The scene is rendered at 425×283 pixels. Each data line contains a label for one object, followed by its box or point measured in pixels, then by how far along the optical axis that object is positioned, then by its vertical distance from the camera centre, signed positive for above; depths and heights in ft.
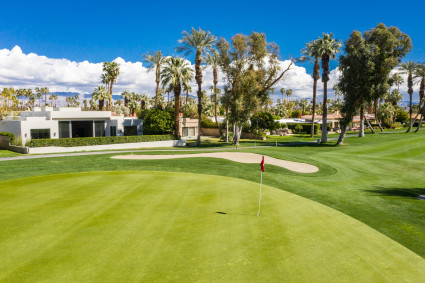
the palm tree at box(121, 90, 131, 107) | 313.12 +31.83
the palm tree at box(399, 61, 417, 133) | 243.60 +47.33
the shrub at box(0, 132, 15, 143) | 126.99 -5.69
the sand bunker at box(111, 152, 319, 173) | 76.33 -10.85
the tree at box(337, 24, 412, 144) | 139.13 +30.62
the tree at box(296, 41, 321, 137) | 173.47 +42.24
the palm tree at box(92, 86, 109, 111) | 231.09 +24.19
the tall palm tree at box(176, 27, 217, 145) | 163.63 +47.19
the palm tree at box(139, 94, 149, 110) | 315.04 +26.94
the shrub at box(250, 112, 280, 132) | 209.87 +2.66
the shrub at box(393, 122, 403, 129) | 290.97 +0.43
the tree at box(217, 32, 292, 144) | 152.66 +28.84
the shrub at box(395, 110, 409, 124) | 334.24 +9.89
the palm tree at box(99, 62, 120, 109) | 233.96 +41.93
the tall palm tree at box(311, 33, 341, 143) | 168.55 +43.48
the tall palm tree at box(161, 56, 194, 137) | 169.17 +29.51
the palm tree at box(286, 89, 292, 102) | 583.17 +66.64
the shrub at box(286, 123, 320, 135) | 242.78 -1.79
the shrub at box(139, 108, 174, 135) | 175.73 +1.24
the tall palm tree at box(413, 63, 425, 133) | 236.22 +41.65
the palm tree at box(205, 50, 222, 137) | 169.02 +42.34
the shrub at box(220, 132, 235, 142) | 198.49 -8.81
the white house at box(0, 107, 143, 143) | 133.90 -0.32
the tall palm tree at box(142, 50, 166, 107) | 215.31 +48.09
